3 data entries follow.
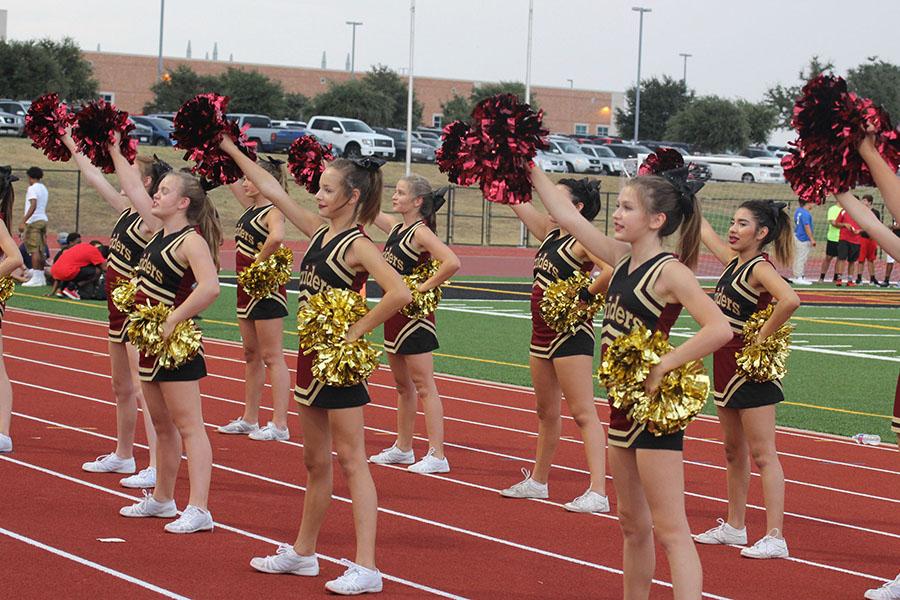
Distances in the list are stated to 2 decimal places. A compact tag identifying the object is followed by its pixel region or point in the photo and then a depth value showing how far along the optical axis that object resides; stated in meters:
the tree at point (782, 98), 68.38
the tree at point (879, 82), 71.38
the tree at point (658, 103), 71.56
